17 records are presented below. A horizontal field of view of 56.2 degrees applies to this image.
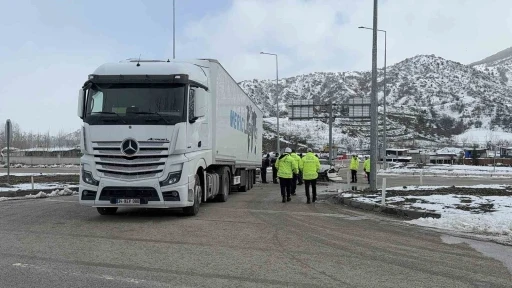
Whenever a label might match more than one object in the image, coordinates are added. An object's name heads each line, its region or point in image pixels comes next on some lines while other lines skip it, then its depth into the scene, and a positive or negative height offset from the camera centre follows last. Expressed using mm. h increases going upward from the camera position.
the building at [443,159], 81750 -974
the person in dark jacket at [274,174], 26859 -1357
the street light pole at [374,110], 16938 +1538
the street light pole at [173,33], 25000 +6160
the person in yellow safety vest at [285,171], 15698 -658
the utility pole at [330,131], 38594 +1691
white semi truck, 9984 +304
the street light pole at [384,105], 39138 +4177
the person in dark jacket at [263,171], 28920 -1266
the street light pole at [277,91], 43250 +5561
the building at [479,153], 91525 +98
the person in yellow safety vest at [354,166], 28495 -839
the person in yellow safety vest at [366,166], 28206 -824
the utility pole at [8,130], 18969 +659
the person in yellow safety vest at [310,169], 15667 -580
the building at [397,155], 98125 -547
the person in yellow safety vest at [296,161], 16692 -356
